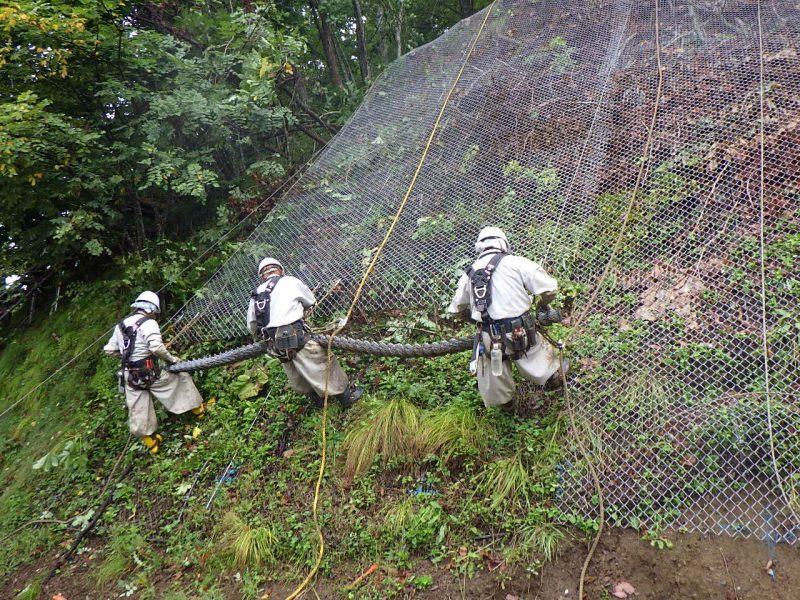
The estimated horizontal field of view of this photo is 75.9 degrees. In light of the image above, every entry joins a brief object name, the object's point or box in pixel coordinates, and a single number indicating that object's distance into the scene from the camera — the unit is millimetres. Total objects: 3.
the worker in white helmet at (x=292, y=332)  4457
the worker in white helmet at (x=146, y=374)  5105
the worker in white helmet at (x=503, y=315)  3674
